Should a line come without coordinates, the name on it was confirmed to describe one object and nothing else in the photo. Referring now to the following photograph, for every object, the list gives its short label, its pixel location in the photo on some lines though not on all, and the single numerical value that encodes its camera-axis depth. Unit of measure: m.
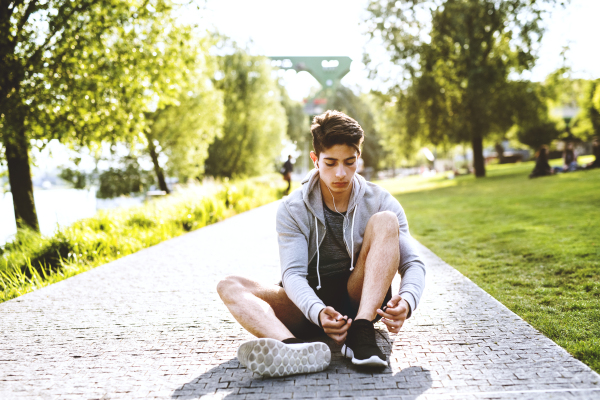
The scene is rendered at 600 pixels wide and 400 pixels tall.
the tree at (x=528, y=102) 21.61
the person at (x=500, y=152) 41.53
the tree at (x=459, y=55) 20.27
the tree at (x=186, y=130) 23.58
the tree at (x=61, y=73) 9.16
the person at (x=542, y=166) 17.72
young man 2.45
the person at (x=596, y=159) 18.12
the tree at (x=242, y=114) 30.22
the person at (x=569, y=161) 18.52
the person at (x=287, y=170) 19.84
